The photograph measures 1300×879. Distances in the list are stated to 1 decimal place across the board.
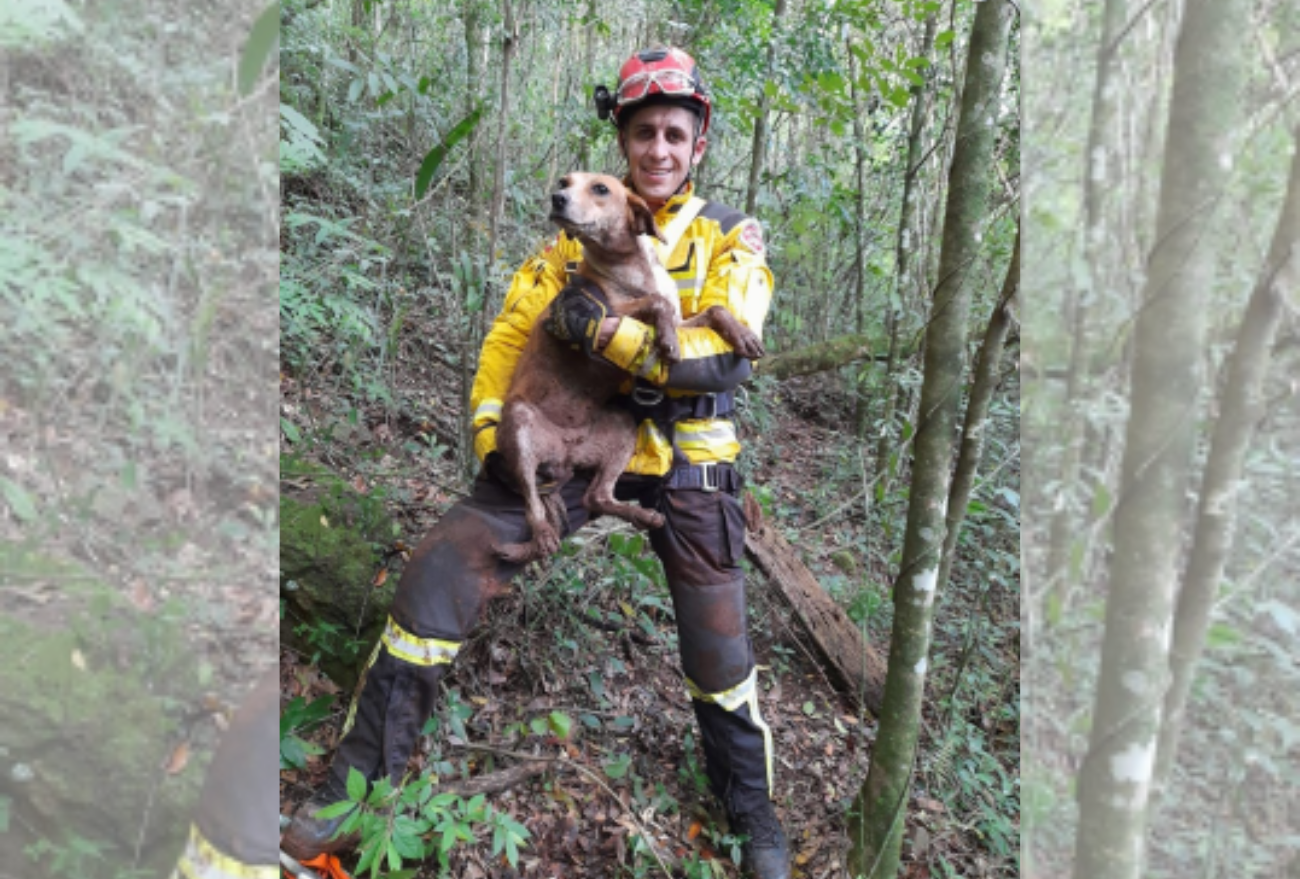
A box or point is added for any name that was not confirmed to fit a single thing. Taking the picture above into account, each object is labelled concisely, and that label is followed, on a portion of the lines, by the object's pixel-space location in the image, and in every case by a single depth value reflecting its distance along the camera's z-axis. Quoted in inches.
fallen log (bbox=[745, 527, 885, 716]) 169.5
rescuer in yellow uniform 104.0
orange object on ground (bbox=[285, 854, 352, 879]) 94.0
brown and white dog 101.9
